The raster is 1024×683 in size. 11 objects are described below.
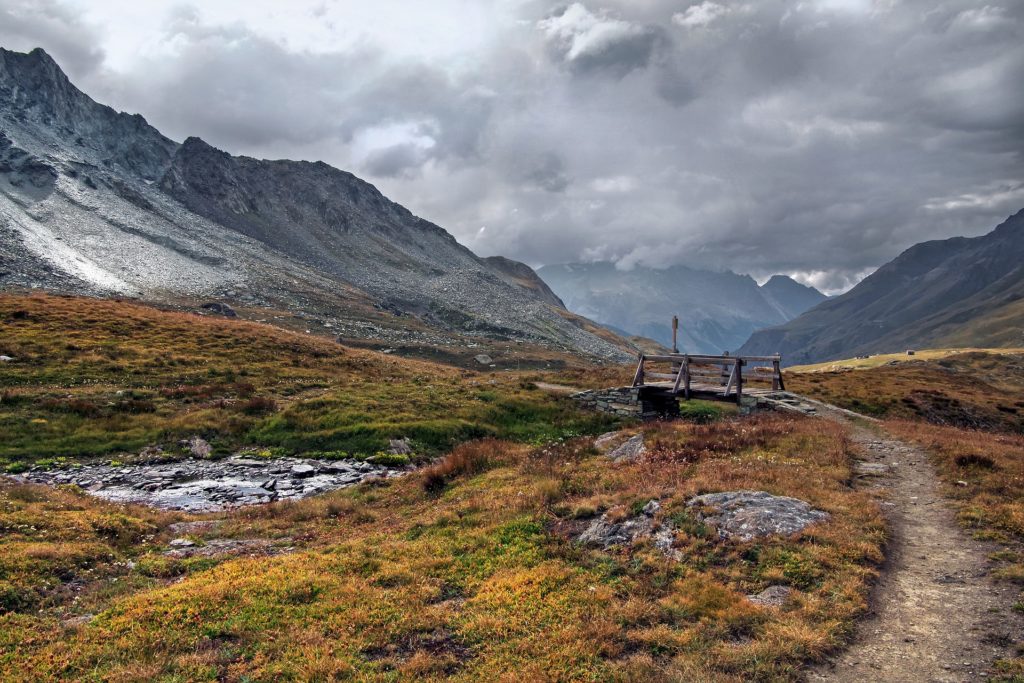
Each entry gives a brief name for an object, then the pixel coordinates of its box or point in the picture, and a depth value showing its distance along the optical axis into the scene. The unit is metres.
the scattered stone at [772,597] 10.57
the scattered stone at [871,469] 19.16
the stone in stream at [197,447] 26.02
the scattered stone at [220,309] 95.12
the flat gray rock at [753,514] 13.23
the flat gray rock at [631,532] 13.45
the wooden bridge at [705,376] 30.59
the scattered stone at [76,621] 10.85
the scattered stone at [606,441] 25.03
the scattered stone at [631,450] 22.06
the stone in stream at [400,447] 27.25
